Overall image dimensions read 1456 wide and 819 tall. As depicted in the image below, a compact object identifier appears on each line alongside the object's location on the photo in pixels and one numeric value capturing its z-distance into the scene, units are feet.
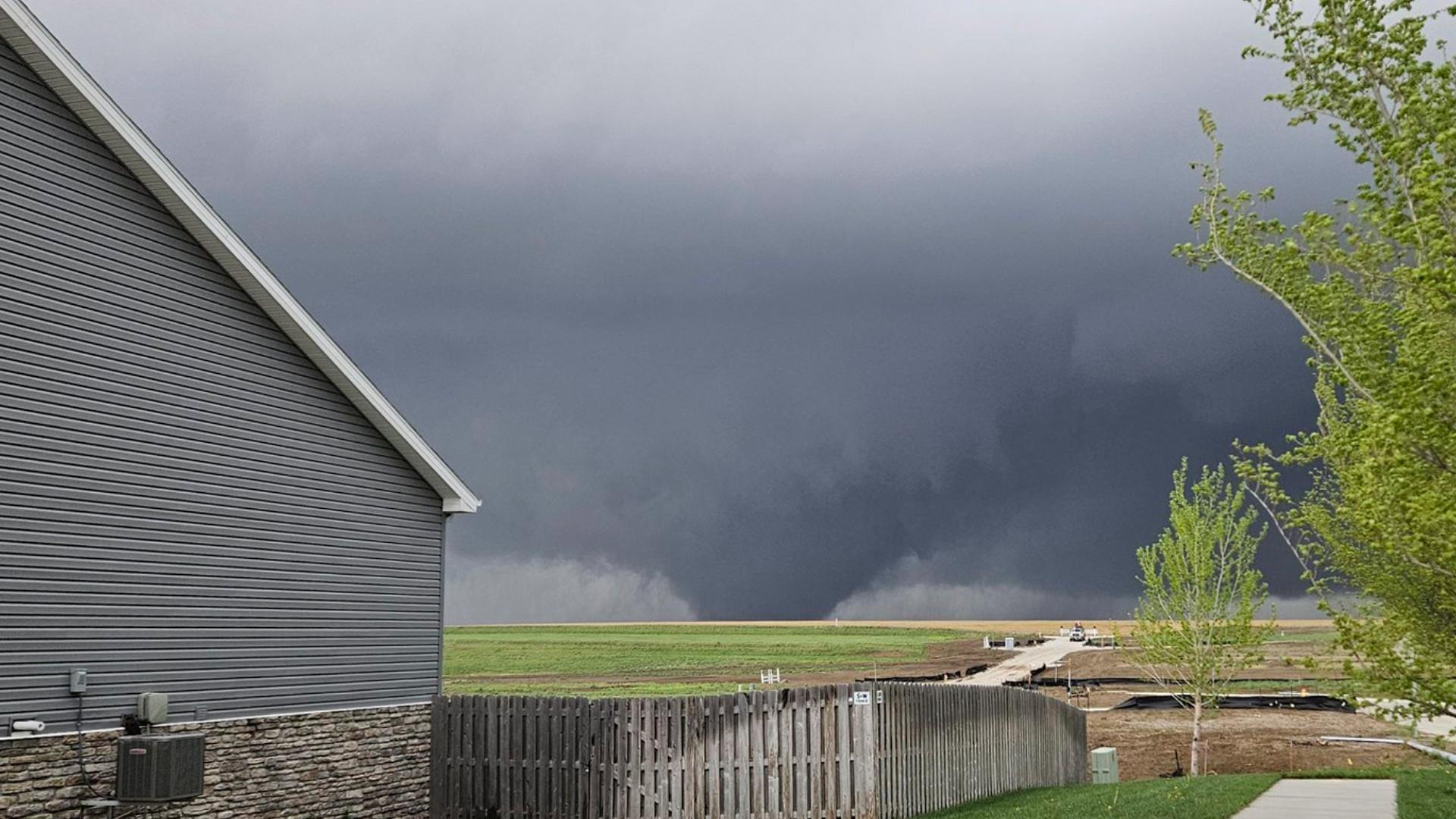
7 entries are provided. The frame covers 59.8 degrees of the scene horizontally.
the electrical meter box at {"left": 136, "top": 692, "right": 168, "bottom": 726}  45.73
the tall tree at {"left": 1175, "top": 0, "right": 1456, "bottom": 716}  29.78
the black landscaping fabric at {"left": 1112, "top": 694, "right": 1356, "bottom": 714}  148.87
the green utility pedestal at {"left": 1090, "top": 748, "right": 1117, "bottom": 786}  72.90
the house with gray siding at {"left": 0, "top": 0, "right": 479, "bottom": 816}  43.55
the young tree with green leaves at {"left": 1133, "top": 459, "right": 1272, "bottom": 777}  92.02
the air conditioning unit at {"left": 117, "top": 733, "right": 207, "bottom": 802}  43.83
